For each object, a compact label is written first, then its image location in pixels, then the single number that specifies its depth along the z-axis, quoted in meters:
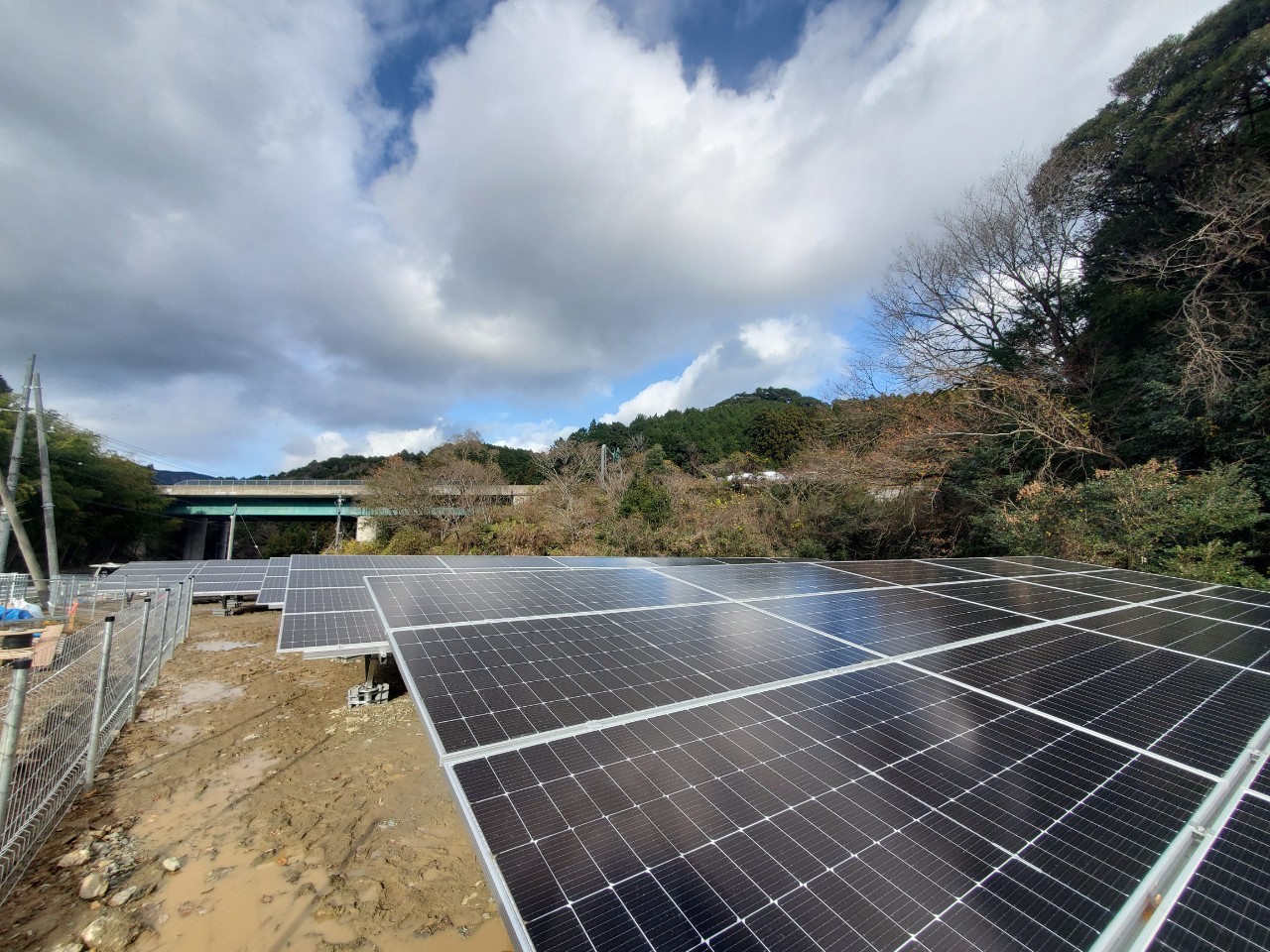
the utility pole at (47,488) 17.75
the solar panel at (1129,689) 2.98
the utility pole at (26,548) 14.84
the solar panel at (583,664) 3.03
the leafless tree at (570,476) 23.14
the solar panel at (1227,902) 1.62
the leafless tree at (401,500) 27.02
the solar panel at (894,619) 4.64
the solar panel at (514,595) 5.49
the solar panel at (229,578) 16.81
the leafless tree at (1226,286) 10.75
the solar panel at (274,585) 11.69
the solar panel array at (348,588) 6.56
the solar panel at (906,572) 8.13
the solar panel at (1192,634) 4.61
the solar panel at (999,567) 8.82
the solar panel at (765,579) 6.98
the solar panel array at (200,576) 16.59
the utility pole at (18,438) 17.09
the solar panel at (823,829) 1.63
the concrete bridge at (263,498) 36.72
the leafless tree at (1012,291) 14.75
